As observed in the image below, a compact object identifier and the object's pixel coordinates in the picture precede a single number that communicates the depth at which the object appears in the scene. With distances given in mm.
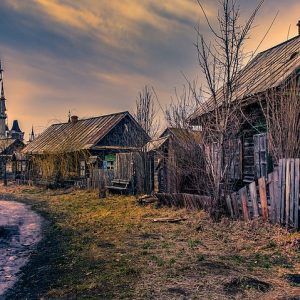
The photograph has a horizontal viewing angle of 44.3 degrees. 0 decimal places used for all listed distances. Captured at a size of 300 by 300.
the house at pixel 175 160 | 13031
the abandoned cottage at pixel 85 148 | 24453
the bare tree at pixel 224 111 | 9234
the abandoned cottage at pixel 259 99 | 10180
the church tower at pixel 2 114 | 76062
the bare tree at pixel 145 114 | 19125
